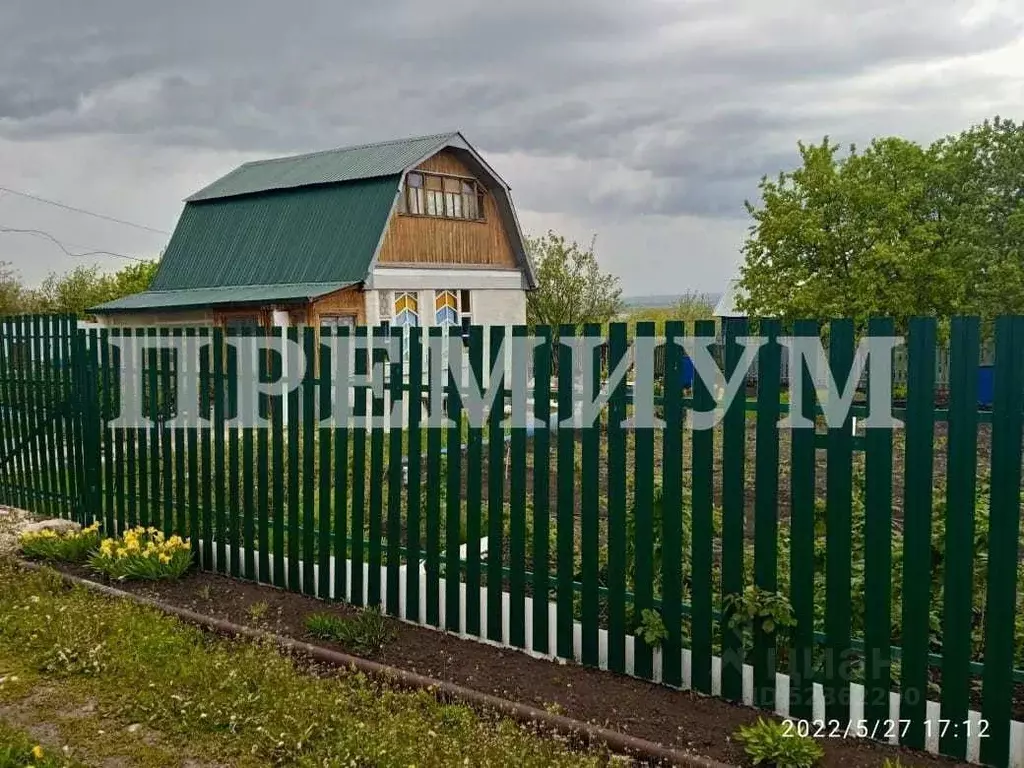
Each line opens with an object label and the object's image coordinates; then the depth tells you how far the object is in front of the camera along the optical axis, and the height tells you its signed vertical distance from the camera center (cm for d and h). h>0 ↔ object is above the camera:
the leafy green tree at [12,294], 3135 +190
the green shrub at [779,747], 341 -167
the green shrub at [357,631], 473 -167
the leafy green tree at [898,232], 2086 +282
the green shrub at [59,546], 648 -158
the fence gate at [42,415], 744 -67
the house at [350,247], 2031 +255
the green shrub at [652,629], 414 -143
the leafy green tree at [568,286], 3041 +201
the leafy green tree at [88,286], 3222 +226
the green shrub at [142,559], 596 -156
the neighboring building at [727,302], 3262 +160
